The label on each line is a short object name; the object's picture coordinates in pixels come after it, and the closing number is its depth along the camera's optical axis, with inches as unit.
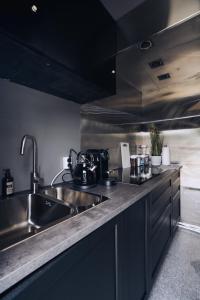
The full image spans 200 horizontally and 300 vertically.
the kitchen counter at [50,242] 14.5
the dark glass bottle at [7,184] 36.7
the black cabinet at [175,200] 71.9
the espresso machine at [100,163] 52.4
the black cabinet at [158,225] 45.4
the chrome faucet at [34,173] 40.7
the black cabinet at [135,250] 32.9
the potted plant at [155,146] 89.6
